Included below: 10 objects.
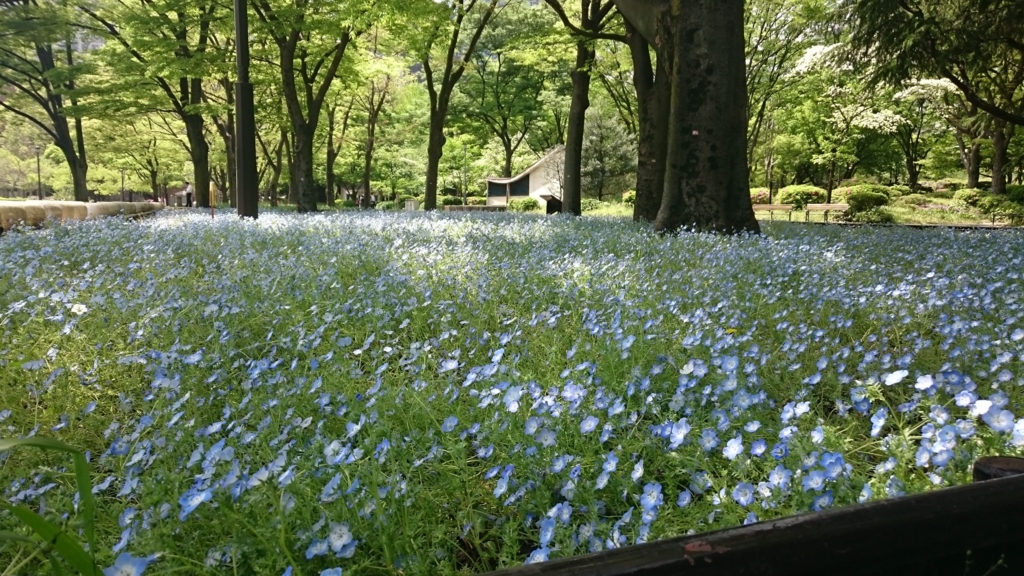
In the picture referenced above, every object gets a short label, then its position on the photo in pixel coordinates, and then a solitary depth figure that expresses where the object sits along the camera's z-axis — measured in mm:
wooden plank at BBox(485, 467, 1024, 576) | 797
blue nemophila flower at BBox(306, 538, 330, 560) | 1366
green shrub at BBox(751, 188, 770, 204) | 39969
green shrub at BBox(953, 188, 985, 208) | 26969
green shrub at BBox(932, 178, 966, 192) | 39688
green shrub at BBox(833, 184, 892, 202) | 27531
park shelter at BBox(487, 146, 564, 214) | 43406
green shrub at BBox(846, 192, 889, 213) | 25422
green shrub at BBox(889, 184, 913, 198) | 32500
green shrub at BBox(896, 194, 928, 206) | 29467
